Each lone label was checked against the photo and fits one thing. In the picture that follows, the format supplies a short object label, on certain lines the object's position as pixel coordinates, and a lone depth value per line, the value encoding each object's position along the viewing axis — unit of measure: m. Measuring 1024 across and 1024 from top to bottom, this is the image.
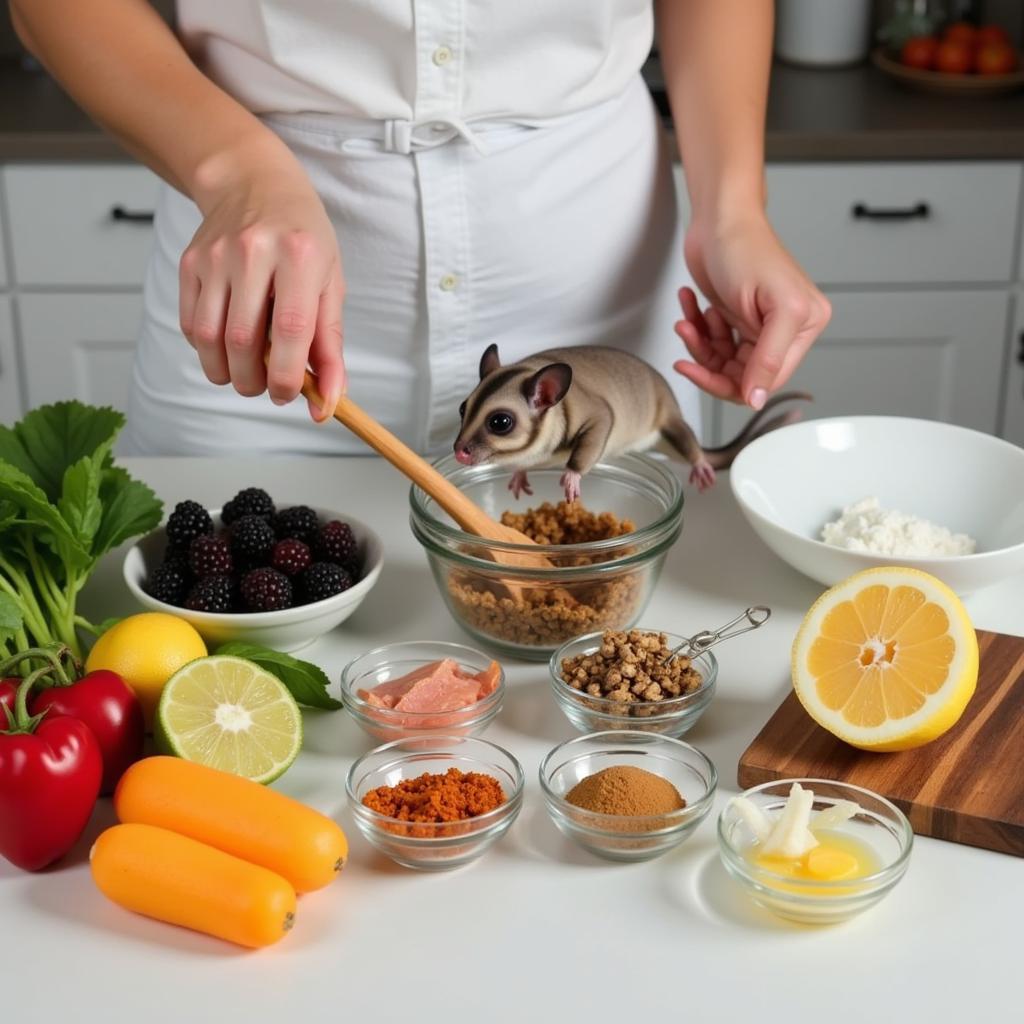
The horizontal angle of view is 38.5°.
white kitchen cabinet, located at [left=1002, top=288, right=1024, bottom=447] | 2.68
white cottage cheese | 1.28
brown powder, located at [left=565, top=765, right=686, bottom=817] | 0.96
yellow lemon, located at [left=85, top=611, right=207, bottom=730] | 1.06
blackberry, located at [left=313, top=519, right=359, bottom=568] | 1.22
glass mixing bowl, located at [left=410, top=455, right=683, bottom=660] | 1.17
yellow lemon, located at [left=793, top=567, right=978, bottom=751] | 1.02
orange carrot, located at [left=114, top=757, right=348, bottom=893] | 0.91
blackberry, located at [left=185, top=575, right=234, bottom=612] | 1.15
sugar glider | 1.22
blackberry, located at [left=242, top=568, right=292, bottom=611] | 1.15
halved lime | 1.01
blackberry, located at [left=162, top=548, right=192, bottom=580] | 1.20
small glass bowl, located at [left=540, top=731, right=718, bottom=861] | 0.95
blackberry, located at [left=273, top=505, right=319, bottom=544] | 1.24
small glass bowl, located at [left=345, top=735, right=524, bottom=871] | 0.94
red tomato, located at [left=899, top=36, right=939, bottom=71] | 2.79
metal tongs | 1.12
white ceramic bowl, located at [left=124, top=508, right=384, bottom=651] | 1.14
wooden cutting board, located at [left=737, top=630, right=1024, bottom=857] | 0.97
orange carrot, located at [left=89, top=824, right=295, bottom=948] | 0.87
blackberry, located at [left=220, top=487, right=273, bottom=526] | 1.25
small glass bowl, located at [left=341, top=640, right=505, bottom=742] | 1.07
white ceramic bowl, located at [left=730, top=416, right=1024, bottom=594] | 1.37
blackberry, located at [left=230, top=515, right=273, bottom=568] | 1.20
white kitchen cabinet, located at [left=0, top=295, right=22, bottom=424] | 2.66
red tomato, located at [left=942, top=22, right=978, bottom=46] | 2.79
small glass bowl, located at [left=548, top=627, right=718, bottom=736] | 1.07
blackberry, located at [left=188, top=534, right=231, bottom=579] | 1.18
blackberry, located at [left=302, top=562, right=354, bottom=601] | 1.17
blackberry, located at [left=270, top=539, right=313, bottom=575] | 1.20
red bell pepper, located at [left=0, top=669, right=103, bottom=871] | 0.92
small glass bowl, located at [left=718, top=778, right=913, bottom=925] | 0.89
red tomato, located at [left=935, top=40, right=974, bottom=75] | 2.74
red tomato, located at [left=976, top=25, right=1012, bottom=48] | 2.78
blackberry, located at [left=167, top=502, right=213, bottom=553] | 1.23
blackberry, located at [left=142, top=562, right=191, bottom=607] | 1.18
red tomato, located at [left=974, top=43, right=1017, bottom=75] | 2.71
